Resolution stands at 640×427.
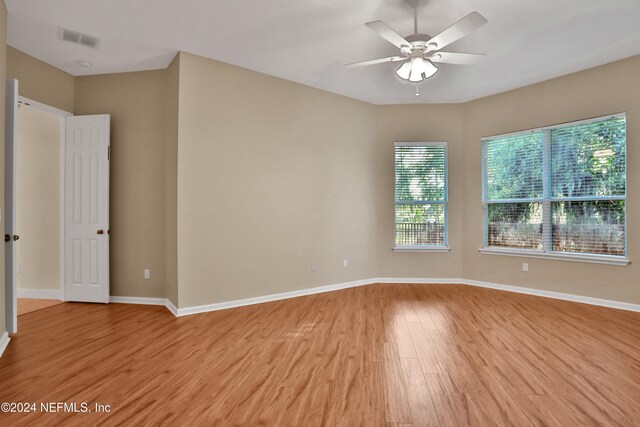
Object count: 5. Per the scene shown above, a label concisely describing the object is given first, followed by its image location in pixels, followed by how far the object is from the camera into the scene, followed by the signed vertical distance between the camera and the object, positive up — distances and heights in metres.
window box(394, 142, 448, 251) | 5.53 +0.31
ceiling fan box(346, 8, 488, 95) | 2.60 +1.47
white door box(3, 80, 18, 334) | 2.97 +0.06
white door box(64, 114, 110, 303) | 4.23 +0.08
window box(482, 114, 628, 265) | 4.14 +0.33
